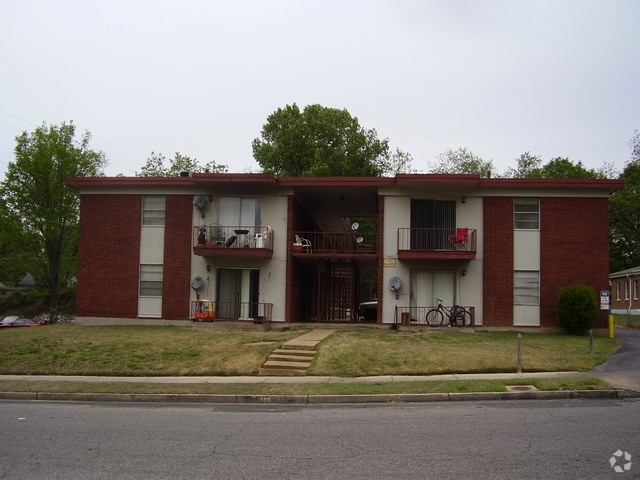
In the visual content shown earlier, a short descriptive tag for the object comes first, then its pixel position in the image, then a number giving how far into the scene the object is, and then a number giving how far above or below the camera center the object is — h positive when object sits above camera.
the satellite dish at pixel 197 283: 23.88 +0.15
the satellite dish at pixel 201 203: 24.09 +3.41
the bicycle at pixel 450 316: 22.89 -0.90
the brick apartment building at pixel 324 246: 22.94 +1.78
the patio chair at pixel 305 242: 24.38 +1.89
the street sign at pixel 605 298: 19.80 -0.08
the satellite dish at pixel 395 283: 23.03 +0.32
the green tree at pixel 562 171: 50.00 +10.72
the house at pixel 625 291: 41.41 +0.43
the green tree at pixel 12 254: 40.84 +2.53
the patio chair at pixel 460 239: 22.78 +2.08
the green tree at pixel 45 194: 41.16 +6.26
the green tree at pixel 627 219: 47.16 +6.49
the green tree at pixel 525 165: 54.47 +12.03
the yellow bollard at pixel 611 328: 21.75 -1.17
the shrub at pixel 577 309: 21.50 -0.48
